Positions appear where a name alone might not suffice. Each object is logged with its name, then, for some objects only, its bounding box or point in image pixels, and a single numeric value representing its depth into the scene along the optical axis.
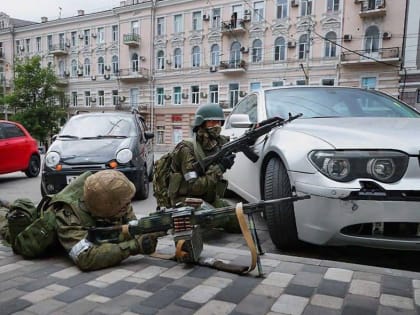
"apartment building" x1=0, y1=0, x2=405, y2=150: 27.59
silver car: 2.36
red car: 8.35
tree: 36.41
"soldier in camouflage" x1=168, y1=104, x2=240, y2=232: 3.52
